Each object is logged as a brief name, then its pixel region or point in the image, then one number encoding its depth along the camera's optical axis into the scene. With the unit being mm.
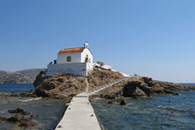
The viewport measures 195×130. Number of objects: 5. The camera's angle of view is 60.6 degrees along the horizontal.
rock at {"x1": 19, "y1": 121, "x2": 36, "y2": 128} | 13908
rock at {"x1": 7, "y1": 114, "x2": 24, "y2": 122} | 15449
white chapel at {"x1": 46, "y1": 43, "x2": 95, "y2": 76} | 39062
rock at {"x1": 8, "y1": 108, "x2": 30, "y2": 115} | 18875
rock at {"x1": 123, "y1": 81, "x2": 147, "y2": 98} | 36312
